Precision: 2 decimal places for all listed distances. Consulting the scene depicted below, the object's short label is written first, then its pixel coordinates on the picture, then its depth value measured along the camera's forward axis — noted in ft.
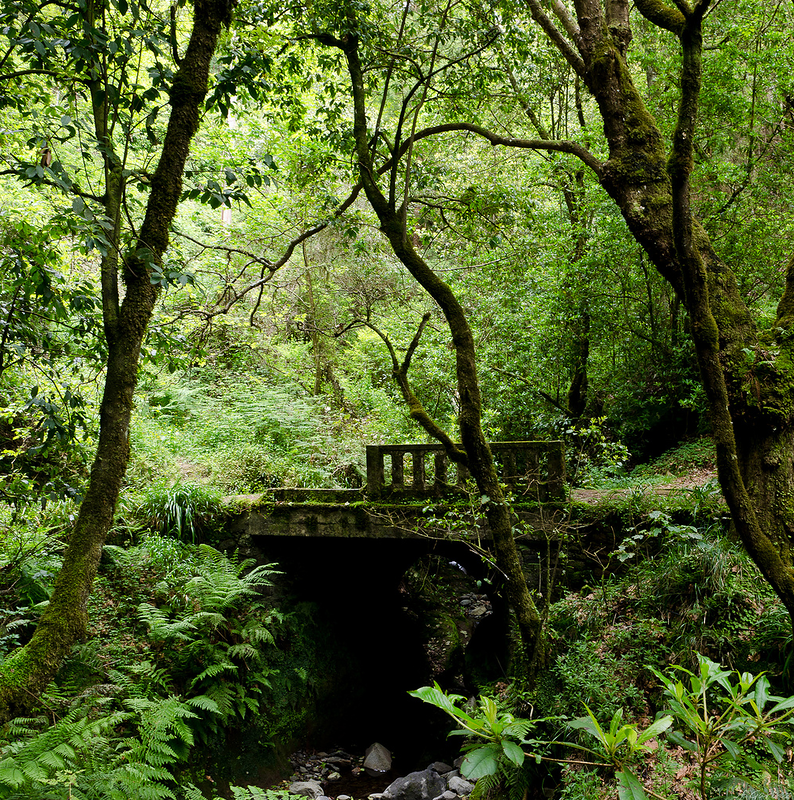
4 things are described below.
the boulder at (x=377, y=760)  22.40
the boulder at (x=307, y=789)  19.51
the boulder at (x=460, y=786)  19.29
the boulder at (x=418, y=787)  19.71
